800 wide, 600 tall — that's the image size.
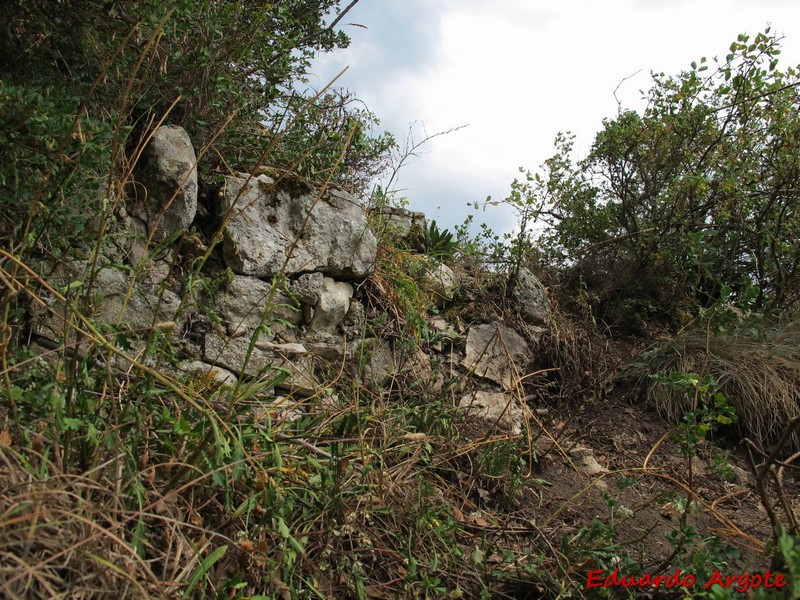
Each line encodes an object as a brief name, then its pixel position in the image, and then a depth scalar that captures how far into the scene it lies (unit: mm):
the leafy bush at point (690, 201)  5645
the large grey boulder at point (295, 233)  4152
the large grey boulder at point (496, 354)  4734
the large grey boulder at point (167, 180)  3873
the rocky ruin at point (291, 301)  3660
